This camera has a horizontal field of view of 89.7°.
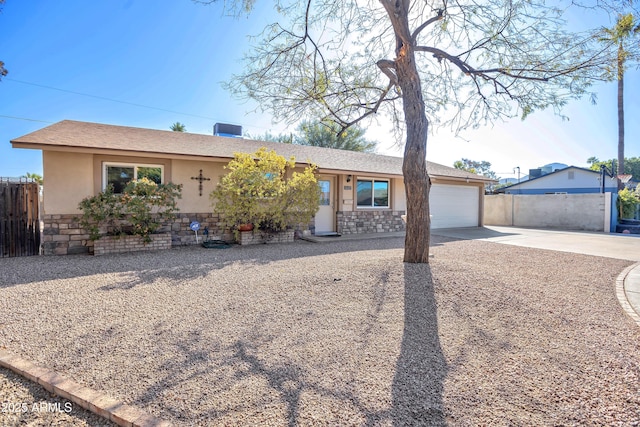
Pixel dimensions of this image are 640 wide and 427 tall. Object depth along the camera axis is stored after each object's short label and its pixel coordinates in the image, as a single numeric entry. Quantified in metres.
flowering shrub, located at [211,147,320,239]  9.01
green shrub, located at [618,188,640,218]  15.44
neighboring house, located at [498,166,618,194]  26.19
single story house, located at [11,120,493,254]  7.83
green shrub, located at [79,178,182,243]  7.74
